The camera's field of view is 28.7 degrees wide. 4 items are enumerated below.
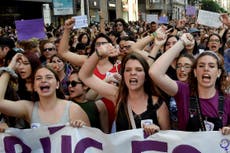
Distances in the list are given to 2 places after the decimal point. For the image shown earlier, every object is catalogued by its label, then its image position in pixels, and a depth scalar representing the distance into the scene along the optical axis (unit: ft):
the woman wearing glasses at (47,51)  21.81
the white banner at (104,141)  11.28
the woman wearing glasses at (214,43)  23.97
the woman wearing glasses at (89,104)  12.77
